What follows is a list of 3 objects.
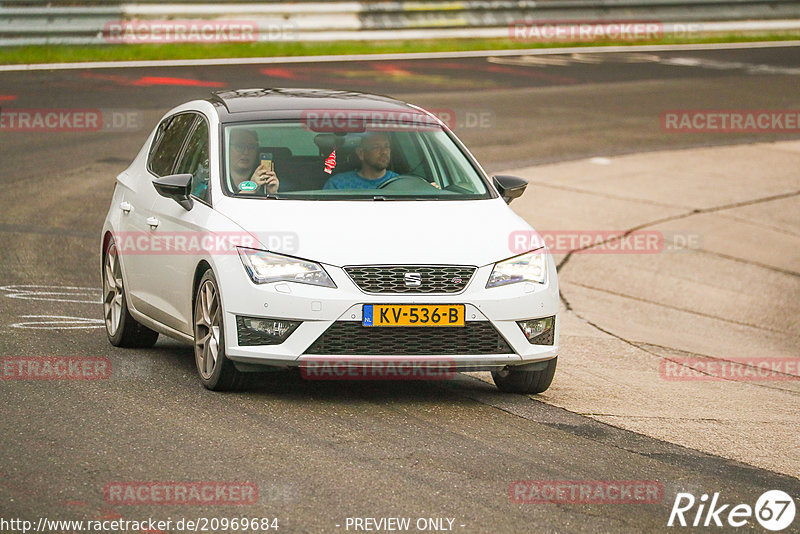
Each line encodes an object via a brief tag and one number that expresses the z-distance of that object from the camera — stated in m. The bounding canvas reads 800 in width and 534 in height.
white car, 14.74
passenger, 16.42
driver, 16.78
